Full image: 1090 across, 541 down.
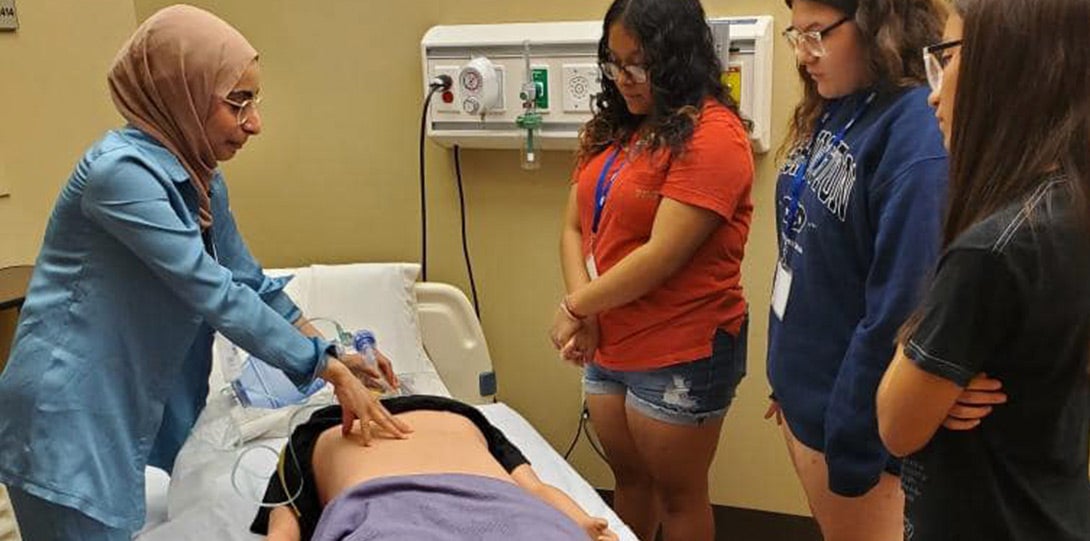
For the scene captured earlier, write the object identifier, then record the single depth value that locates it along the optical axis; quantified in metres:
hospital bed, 1.74
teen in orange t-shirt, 1.63
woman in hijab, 1.33
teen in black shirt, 0.91
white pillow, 2.34
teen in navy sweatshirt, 1.19
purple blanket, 1.23
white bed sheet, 1.67
